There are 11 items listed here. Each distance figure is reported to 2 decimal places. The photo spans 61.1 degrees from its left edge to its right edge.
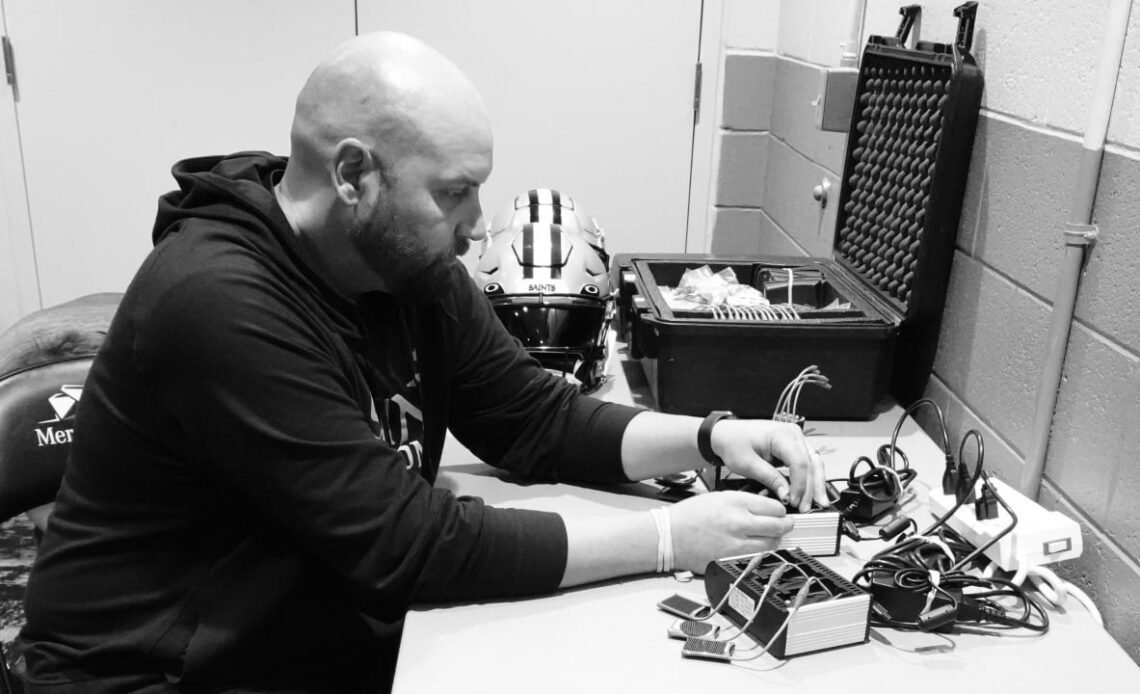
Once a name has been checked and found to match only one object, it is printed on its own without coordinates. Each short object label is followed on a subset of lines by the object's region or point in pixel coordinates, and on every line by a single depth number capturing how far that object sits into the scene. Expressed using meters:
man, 0.98
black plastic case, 1.37
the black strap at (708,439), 1.24
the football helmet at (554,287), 1.55
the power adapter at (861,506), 1.18
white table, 0.88
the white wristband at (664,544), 1.07
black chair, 1.26
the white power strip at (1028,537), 1.04
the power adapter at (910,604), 0.95
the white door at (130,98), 2.37
